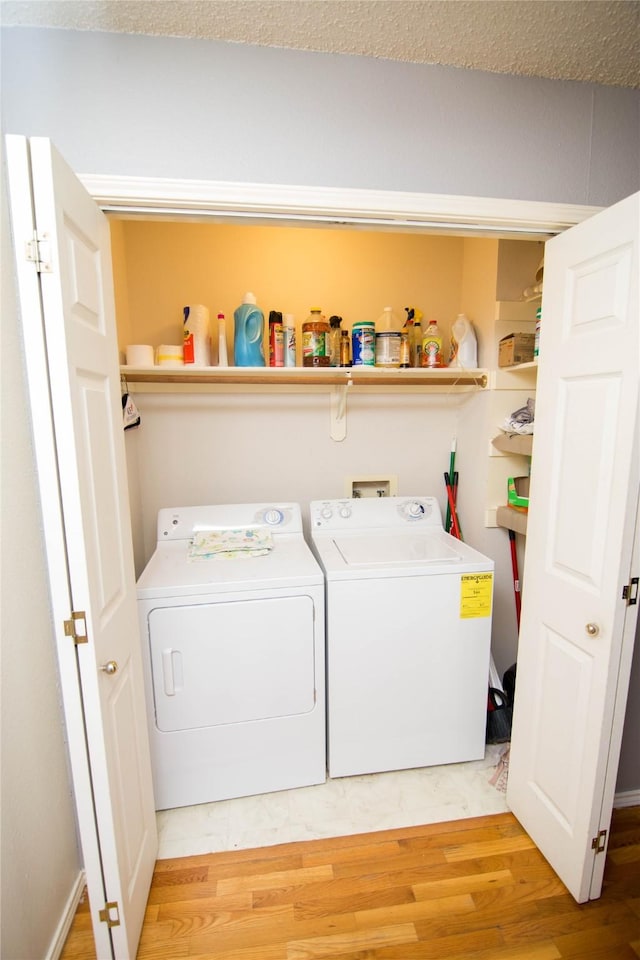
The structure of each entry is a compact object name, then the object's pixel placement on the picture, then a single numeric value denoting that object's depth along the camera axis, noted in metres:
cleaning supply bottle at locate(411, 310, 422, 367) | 2.28
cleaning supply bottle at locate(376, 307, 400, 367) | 2.06
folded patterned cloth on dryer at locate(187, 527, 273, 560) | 1.90
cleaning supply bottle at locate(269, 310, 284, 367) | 2.04
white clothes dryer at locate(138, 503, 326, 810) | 1.60
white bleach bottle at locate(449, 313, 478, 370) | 2.16
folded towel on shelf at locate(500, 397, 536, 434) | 1.94
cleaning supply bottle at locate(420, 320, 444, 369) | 2.17
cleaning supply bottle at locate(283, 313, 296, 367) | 2.03
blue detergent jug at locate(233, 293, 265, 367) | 2.03
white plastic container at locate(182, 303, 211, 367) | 2.01
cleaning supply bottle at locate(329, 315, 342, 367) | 2.17
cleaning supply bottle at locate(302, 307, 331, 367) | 2.07
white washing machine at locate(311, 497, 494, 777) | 1.72
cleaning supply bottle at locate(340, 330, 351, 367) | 2.17
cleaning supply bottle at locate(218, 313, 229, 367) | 2.03
